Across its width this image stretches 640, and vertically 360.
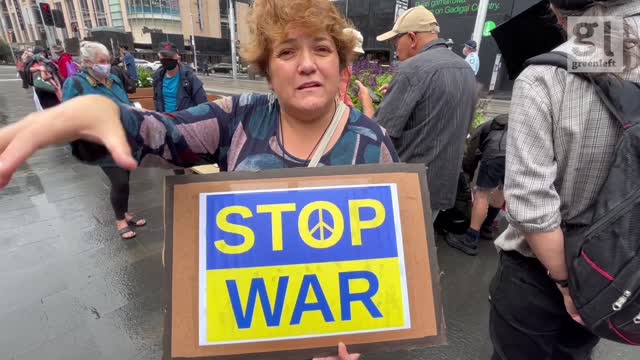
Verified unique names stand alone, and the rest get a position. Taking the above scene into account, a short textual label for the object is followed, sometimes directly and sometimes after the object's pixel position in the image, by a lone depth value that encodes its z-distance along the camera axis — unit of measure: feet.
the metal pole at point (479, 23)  22.08
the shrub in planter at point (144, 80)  29.96
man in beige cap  6.85
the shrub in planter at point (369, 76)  12.82
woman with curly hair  3.34
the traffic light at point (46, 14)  36.68
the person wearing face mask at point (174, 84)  13.07
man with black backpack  2.99
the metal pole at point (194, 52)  109.91
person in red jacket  24.39
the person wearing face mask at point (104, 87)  9.87
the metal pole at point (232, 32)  71.11
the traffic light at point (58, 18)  38.42
